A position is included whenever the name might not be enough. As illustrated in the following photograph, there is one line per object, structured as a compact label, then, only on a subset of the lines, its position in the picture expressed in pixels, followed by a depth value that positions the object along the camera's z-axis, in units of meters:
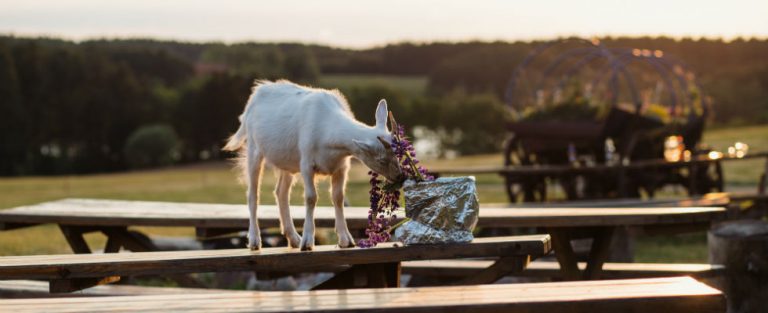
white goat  5.03
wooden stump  7.46
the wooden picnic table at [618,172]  14.17
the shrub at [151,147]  58.66
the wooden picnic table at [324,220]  6.79
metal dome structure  15.13
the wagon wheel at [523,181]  16.09
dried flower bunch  4.92
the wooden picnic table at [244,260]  5.15
